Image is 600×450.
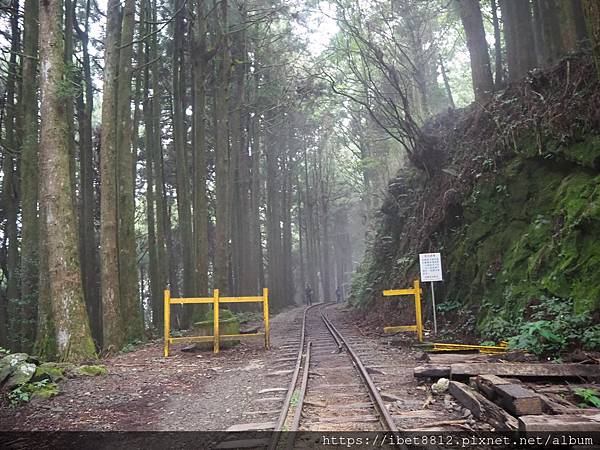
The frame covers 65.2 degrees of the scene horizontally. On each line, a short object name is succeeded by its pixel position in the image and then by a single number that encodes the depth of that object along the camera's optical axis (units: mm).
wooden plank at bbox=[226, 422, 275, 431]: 5006
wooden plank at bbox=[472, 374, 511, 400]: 5180
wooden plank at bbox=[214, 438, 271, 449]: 4473
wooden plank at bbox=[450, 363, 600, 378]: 5668
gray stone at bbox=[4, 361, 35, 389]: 6363
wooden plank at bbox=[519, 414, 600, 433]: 3927
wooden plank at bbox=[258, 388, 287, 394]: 6820
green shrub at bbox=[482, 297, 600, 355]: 6712
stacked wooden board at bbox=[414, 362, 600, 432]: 4121
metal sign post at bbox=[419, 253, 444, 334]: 10984
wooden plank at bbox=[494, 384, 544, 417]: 4496
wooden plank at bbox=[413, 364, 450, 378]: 6586
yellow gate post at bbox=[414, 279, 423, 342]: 10705
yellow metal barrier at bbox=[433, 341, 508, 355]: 7867
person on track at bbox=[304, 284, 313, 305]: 35272
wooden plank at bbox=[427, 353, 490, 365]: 7191
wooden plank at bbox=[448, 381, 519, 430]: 4457
